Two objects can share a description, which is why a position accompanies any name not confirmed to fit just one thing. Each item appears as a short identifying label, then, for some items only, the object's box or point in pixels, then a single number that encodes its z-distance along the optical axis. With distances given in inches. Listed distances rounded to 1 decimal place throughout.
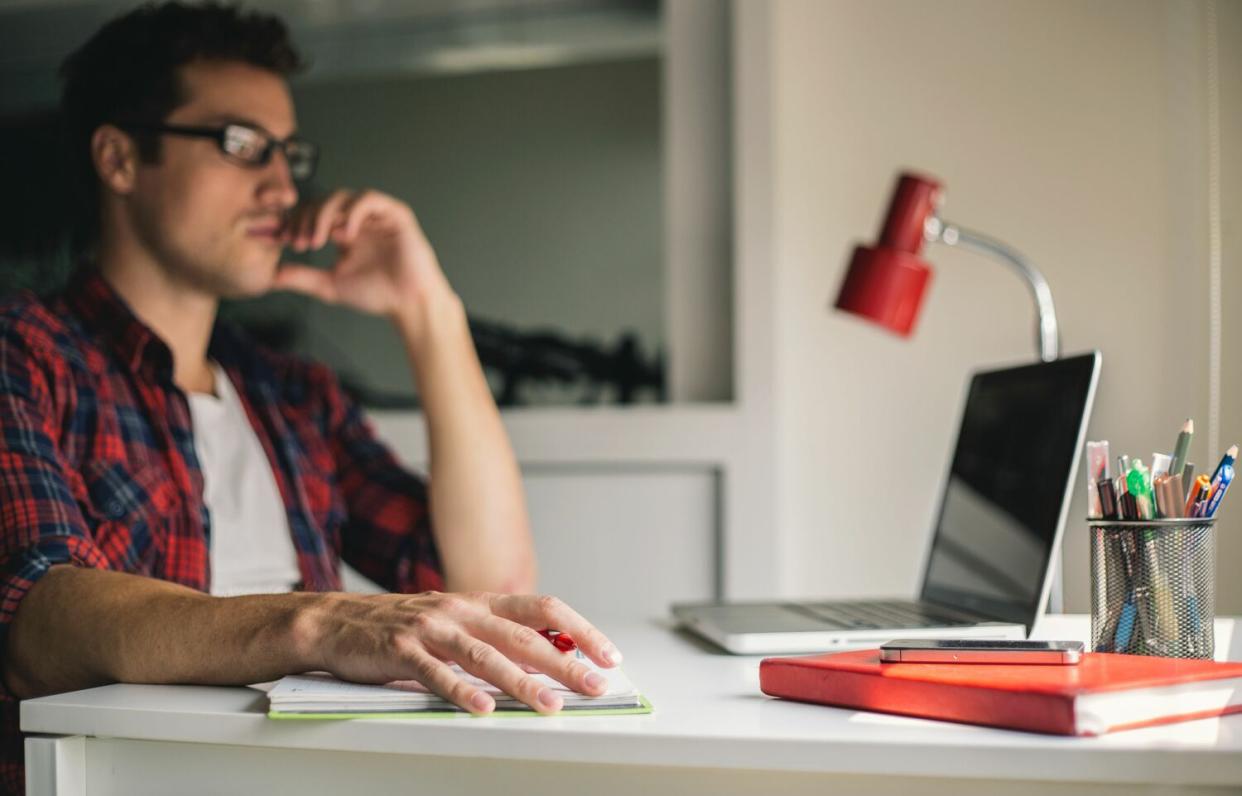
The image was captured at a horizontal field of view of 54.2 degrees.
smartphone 28.0
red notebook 24.5
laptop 40.6
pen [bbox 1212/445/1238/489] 33.3
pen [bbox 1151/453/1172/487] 34.3
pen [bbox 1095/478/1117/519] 33.7
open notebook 27.5
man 52.6
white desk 23.5
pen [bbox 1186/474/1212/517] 33.1
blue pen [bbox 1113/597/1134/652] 33.0
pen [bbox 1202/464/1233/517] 33.2
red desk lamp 58.8
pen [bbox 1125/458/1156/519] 33.0
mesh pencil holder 32.6
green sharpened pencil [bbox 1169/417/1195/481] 34.1
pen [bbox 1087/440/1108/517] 34.3
